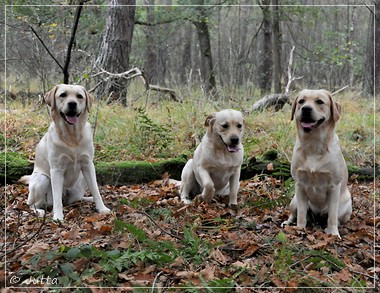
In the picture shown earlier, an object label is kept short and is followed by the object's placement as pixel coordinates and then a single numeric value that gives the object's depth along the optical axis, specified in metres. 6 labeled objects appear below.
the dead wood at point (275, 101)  9.15
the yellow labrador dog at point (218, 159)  4.80
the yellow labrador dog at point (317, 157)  4.04
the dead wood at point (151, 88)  8.71
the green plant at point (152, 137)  7.02
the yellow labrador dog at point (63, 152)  4.41
